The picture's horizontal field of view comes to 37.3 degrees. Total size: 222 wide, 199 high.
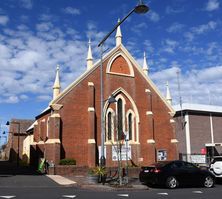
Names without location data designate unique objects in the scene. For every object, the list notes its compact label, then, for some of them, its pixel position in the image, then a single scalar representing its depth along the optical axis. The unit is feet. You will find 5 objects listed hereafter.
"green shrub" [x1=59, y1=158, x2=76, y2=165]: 88.63
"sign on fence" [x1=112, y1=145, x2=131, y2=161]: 102.10
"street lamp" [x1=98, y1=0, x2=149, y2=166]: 48.70
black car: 60.29
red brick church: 94.17
